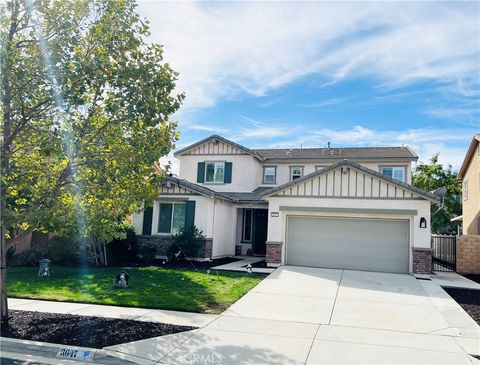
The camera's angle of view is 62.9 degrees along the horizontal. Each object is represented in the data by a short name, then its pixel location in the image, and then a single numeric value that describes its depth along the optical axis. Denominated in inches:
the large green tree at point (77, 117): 292.7
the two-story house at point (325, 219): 622.8
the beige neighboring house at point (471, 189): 871.6
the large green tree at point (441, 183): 1275.8
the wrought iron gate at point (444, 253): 703.7
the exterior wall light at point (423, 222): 606.2
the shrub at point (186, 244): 700.0
